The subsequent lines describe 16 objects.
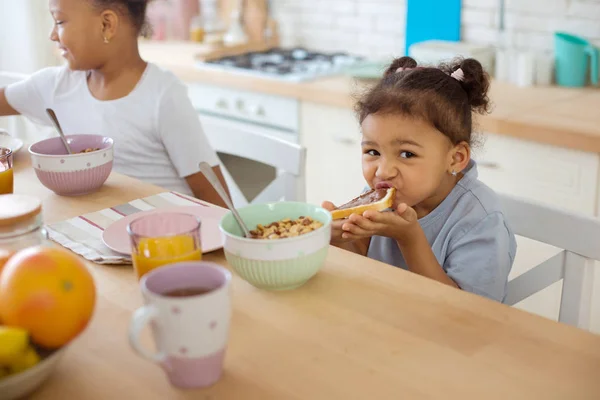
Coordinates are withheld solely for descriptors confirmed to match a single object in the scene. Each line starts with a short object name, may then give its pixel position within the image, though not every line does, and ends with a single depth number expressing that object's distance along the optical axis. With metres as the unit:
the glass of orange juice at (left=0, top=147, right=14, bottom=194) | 1.32
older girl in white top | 1.78
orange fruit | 0.76
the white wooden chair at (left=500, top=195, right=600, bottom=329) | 1.22
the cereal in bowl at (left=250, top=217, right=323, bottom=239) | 1.04
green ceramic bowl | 0.97
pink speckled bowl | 1.37
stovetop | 2.68
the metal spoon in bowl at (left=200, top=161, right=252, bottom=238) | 1.06
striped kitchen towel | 1.14
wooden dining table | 0.78
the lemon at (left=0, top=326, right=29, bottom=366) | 0.73
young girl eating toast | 1.29
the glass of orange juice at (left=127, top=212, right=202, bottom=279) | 0.98
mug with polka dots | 0.73
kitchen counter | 1.95
